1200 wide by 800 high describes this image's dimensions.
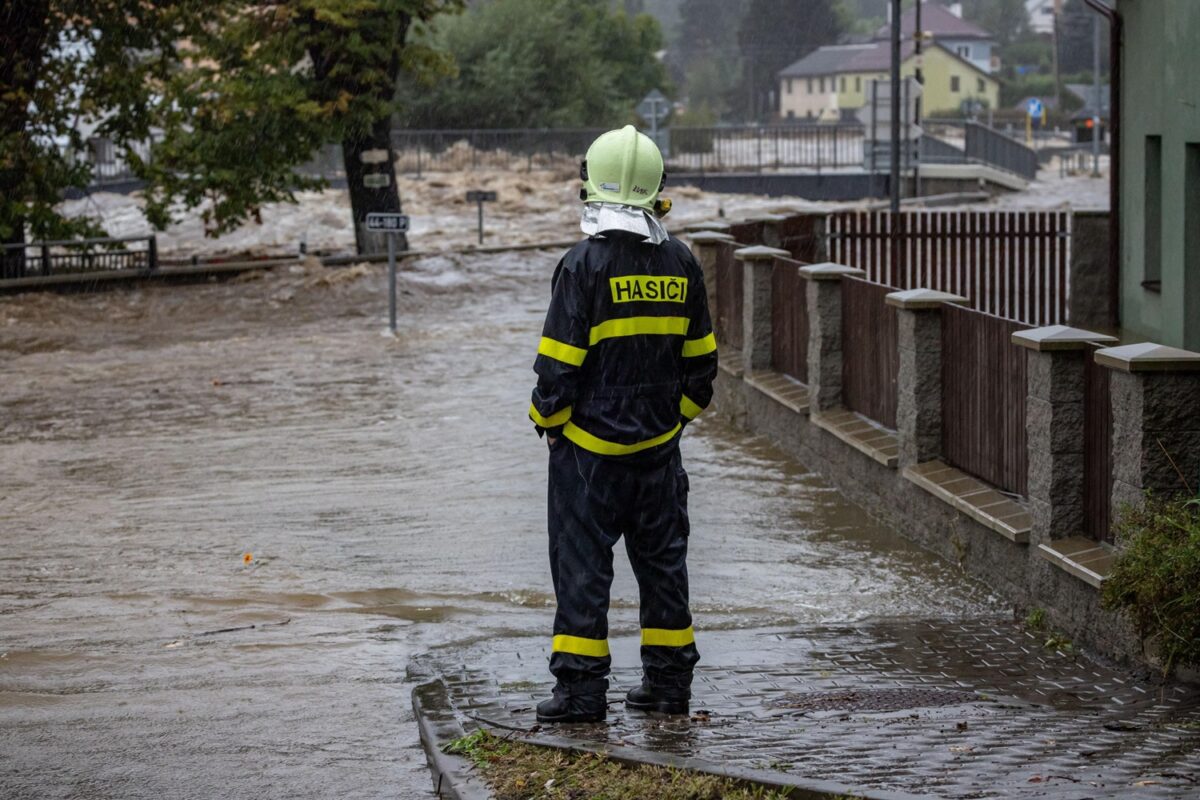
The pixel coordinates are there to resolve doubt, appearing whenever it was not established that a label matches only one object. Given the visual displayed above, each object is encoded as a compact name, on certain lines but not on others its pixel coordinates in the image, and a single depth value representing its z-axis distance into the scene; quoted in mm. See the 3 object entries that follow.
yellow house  128750
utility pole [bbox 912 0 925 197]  40844
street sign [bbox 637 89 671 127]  48562
